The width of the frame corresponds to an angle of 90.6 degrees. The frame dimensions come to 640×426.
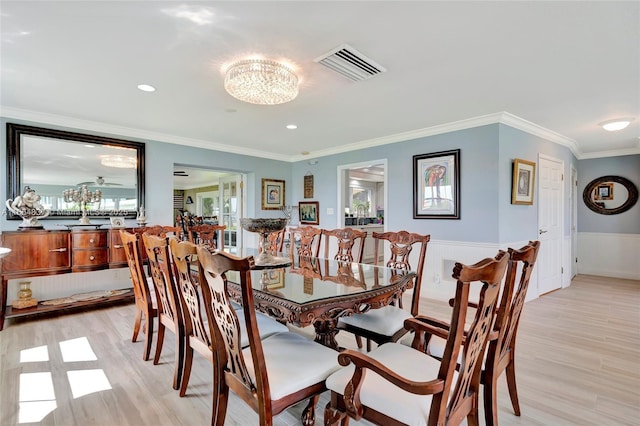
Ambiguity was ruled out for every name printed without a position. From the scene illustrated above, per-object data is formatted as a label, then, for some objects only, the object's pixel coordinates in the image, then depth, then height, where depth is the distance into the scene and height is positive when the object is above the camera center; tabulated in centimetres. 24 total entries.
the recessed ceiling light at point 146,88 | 282 +113
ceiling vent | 224 +112
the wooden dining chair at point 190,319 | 157 -62
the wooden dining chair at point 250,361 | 122 -70
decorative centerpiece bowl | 240 -12
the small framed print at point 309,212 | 602 +0
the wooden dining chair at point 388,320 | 197 -71
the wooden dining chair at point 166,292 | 191 -52
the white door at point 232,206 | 611 +12
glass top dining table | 154 -44
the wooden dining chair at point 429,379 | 101 -68
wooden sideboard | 319 -46
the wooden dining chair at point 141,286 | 230 -57
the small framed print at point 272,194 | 598 +35
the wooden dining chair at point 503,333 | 137 -58
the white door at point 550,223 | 447 -17
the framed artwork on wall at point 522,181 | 392 +39
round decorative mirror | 560 +31
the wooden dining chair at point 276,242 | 386 -37
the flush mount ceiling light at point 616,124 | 379 +107
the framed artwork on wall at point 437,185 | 412 +36
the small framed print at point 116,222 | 398 -12
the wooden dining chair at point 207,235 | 363 -26
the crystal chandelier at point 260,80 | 234 +99
